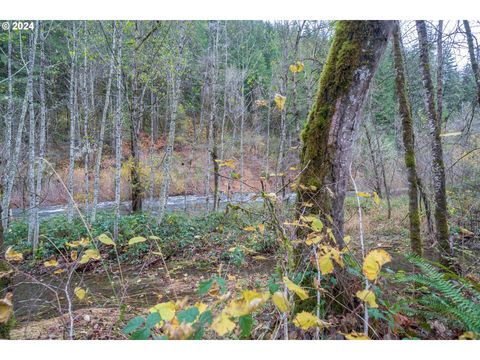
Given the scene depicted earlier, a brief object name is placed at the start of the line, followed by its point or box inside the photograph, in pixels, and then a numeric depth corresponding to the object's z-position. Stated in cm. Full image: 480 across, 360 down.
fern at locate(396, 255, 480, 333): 129
